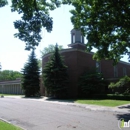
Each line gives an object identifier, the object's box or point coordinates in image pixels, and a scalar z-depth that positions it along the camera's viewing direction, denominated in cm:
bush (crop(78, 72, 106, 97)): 3166
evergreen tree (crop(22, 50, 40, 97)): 3991
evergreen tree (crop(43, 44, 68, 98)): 3238
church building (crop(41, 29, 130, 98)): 3481
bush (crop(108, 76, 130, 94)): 2898
